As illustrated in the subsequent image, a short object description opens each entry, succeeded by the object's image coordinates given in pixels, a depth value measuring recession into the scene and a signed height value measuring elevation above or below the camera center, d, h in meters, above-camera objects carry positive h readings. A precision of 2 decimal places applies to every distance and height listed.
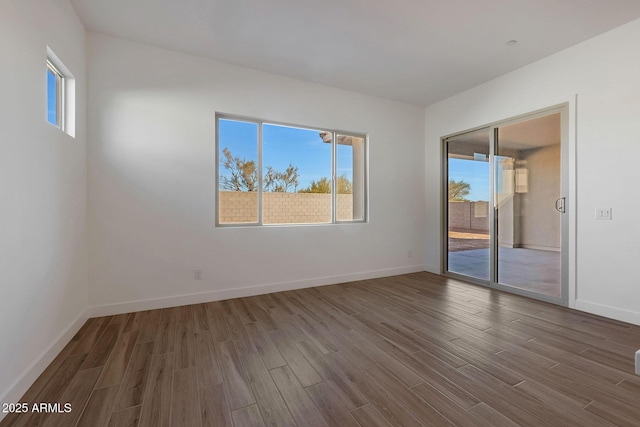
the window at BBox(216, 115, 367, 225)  3.67 +0.56
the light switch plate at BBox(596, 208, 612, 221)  2.90 -0.03
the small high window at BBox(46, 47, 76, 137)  2.33 +1.06
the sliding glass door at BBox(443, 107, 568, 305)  3.41 +0.08
